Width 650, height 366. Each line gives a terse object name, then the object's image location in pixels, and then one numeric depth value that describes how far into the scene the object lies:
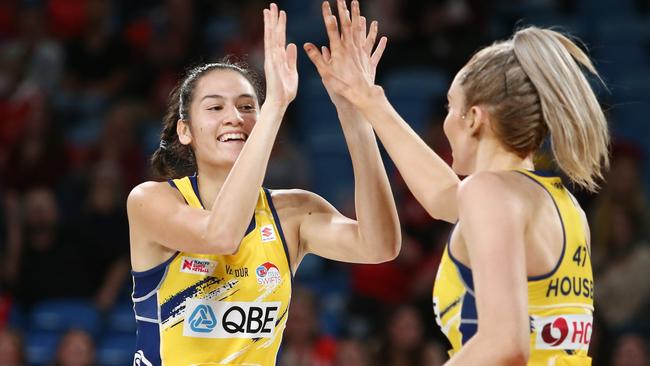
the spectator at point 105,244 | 15.43
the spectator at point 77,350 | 13.66
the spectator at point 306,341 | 13.21
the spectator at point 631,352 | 12.48
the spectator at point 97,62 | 19.29
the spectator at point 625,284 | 13.58
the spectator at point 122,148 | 16.88
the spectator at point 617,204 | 14.07
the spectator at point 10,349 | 13.58
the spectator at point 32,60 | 19.29
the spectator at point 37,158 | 17.08
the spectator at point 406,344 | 12.83
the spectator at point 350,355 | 12.96
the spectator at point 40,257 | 15.53
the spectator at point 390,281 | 14.31
